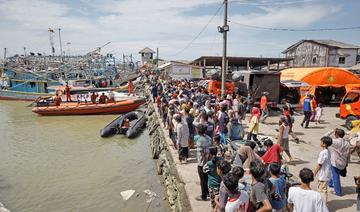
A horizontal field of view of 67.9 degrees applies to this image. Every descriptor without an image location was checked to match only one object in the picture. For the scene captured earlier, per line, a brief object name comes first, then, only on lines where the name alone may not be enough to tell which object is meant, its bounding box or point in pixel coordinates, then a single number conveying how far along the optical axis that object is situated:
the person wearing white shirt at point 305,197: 3.54
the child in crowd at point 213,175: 4.98
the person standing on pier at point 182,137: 7.51
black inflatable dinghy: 15.71
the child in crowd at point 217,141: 6.03
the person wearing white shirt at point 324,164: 5.31
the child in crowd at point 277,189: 4.09
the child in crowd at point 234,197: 3.46
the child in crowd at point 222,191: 3.77
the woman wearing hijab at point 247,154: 5.34
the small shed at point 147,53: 65.38
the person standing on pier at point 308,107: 11.64
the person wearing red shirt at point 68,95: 23.21
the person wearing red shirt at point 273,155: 5.67
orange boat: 21.70
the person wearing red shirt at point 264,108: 12.66
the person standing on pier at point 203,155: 5.68
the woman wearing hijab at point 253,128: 8.56
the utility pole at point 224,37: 13.38
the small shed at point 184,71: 27.42
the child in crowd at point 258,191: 3.62
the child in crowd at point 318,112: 12.98
